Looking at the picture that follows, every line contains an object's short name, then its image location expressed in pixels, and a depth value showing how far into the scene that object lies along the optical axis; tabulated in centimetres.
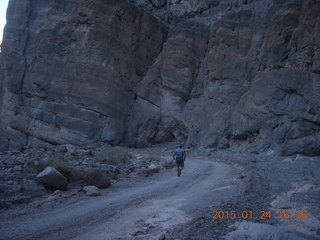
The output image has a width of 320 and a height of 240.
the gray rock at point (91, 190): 672
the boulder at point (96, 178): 750
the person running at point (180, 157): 1059
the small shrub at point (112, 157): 1237
